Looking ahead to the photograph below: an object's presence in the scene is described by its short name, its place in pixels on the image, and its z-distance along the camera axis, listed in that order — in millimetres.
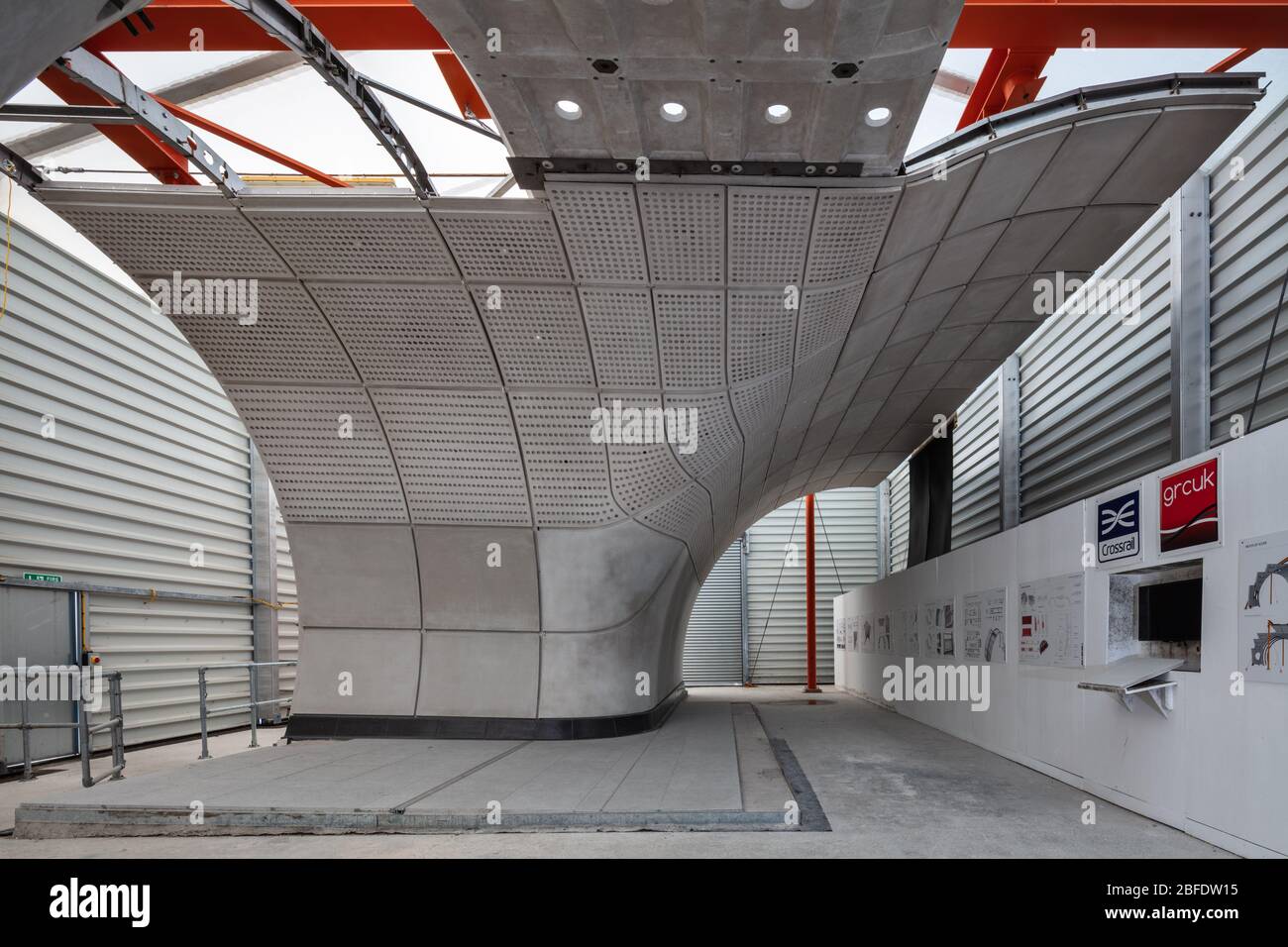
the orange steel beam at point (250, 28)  8133
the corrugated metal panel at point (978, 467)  14414
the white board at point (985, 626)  9672
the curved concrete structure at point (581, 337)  7508
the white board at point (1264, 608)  4906
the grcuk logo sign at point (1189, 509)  5707
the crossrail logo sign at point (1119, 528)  6711
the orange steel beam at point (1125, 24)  7417
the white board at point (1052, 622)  7641
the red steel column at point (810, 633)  23094
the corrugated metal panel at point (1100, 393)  8852
